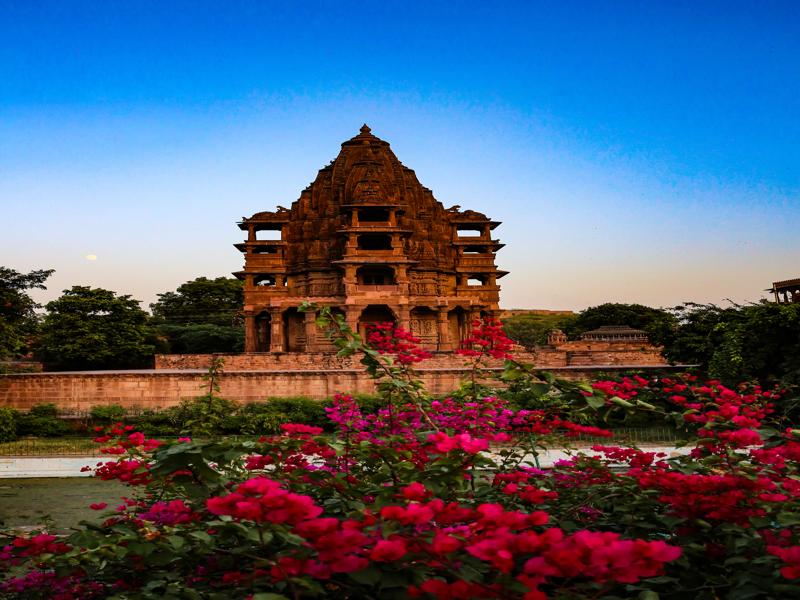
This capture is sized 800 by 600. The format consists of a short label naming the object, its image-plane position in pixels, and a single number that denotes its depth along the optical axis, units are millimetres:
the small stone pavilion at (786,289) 35656
